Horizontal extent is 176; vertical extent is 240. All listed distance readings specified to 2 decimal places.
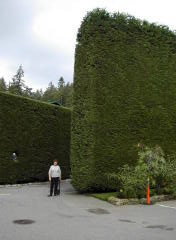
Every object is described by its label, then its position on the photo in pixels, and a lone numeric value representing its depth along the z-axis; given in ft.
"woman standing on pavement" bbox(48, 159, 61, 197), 43.52
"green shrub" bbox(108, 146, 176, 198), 40.52
